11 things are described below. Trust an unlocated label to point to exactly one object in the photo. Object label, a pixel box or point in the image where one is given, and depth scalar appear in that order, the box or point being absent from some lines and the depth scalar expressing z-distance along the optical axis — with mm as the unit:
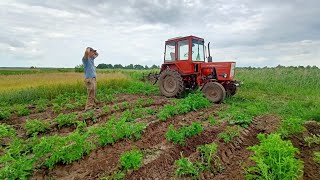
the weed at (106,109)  5310
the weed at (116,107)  5605
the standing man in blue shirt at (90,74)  5853
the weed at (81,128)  3825
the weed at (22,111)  5747
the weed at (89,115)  4828
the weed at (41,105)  6119
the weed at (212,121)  4404
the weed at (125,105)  5836
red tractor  6755
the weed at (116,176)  2528
